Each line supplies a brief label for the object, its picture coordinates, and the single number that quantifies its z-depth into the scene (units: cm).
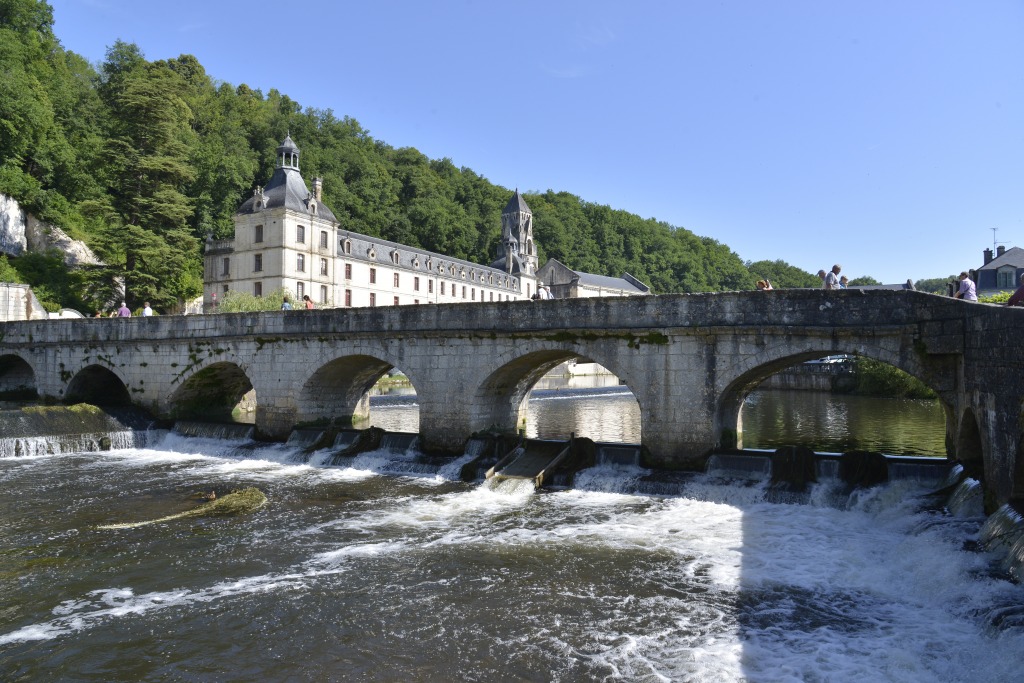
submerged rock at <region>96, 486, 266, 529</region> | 1298
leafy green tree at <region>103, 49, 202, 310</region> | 3641
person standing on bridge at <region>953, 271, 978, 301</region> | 1282
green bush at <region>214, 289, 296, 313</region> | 3625
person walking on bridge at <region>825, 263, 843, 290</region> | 1463
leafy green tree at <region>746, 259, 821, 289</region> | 13875
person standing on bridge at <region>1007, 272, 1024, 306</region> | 1083
